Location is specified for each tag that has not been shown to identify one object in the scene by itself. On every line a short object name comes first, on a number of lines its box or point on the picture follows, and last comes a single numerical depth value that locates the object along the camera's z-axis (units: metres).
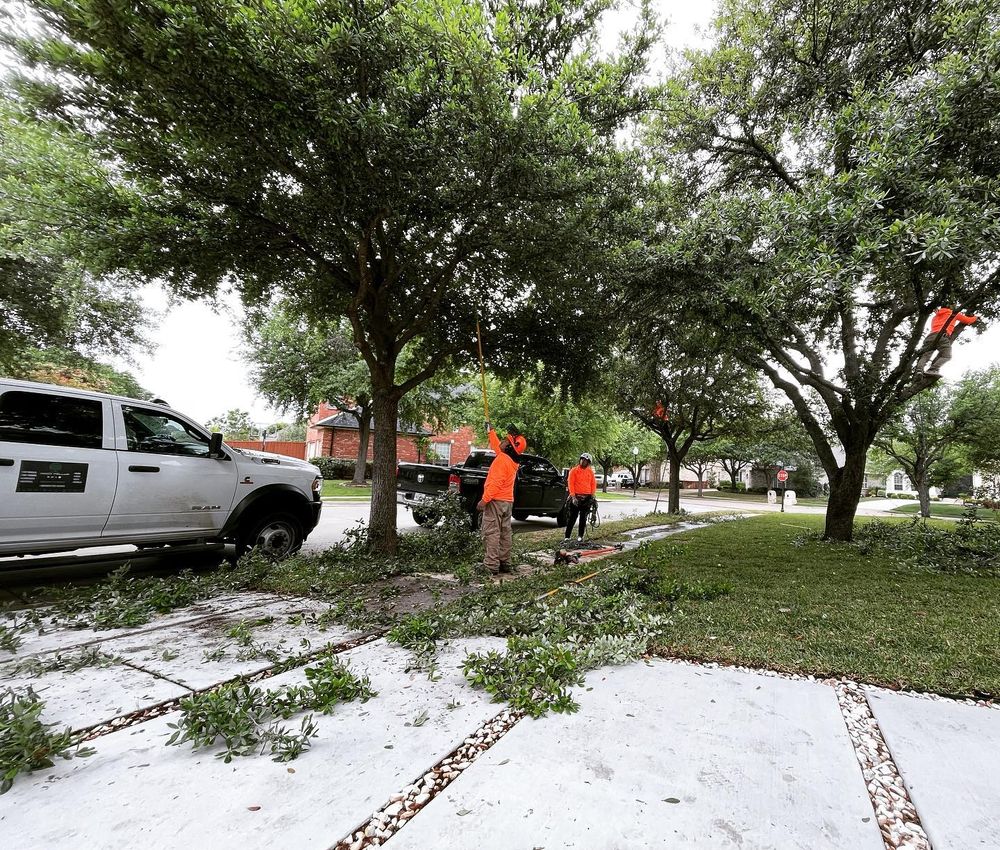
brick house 33.38
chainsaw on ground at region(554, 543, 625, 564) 7.40
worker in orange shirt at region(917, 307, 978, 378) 6.86
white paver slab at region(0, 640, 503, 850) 1.77
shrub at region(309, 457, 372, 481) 31.45
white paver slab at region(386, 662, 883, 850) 1.82
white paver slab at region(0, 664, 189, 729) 2.65
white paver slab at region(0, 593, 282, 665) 3.61
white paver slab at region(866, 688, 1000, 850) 1.89
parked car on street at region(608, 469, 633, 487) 56.12
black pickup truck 10.84
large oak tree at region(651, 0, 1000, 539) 5.06
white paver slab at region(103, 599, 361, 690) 3.29
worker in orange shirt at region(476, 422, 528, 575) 6.80
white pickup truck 4.72
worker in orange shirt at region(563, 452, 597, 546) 9.77
